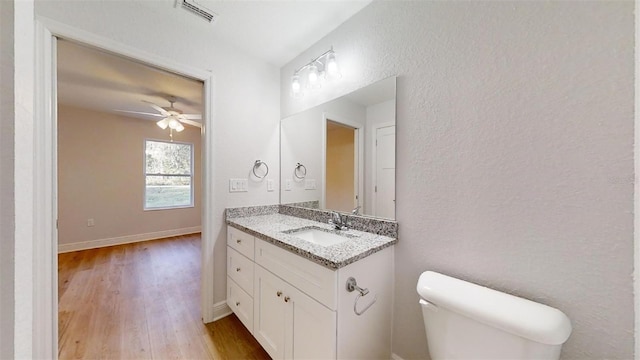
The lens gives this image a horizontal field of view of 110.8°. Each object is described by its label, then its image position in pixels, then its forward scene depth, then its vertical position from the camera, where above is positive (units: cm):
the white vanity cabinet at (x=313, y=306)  100 -67
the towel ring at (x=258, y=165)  204 +12
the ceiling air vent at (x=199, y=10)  146 +116
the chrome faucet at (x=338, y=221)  157 -31
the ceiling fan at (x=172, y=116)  315 +93
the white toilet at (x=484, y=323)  73 -52
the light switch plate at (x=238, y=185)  191 -6
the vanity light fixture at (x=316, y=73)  163 +85
